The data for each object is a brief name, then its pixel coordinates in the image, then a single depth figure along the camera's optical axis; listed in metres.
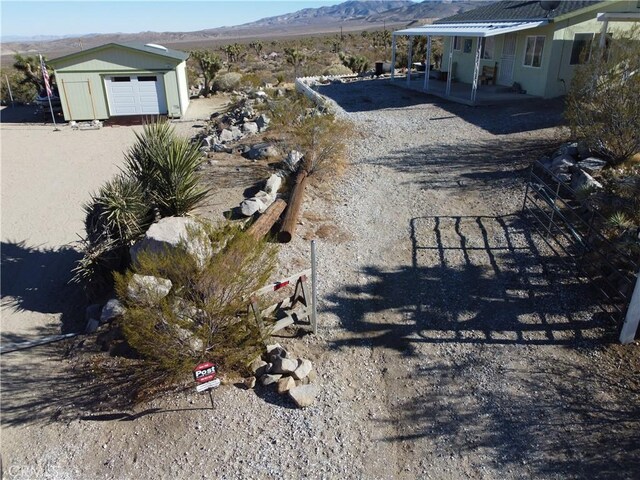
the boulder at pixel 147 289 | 5.64
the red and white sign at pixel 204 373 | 5.07
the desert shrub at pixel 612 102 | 10.06
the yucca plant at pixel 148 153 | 9.03
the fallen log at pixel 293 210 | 8.76
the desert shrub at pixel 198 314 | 5.47
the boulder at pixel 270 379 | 5.68
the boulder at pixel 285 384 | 5.55
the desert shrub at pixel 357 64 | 34.84
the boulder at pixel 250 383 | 5.71
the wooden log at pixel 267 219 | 8.77
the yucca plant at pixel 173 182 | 8.94
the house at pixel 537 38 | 17.89
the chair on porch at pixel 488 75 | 22.11
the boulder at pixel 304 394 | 5.41
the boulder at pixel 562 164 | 10.66
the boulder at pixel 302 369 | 5.70
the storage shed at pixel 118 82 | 23.39
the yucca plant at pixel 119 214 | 8.17
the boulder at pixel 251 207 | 9.78
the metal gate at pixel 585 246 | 6.68
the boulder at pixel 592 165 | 10.27
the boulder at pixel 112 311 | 7.10
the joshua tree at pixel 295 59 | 35.66
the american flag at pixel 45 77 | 23.00
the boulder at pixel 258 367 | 5.85
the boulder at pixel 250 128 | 17.33
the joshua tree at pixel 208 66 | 29.05
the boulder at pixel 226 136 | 16.69
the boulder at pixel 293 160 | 12.18
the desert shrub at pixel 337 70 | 33.50
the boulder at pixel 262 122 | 17.44
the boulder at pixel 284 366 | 5.71
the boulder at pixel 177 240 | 6.16
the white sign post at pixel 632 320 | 5.86
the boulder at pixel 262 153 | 13.81
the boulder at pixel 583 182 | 9.33
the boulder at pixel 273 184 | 10.98
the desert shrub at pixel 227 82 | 31.16
